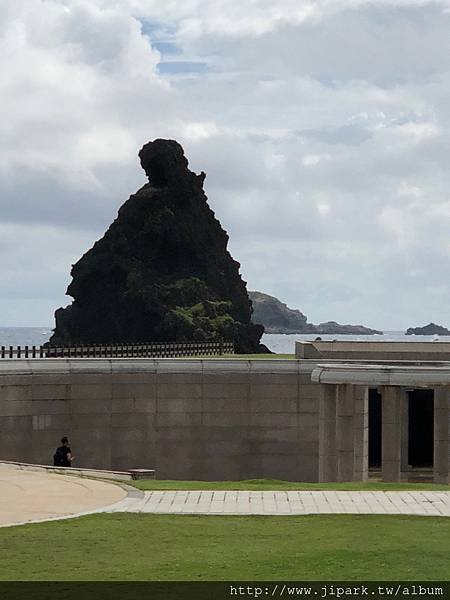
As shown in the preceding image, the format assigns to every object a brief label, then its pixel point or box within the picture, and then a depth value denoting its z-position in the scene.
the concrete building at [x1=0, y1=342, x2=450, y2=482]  45.09
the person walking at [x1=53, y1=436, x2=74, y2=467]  36.75
